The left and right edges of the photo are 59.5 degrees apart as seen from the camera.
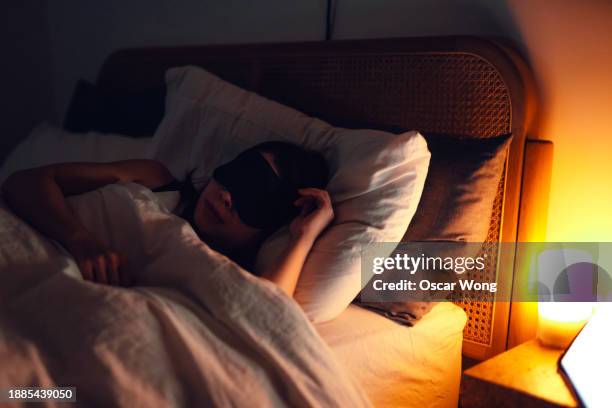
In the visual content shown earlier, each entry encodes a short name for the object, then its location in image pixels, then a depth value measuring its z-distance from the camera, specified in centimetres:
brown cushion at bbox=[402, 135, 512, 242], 112
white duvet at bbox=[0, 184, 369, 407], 70
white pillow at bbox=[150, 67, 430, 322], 105
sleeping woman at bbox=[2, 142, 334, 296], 101
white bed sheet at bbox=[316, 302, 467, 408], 101
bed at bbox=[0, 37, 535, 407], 106
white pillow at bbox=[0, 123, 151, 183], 166
